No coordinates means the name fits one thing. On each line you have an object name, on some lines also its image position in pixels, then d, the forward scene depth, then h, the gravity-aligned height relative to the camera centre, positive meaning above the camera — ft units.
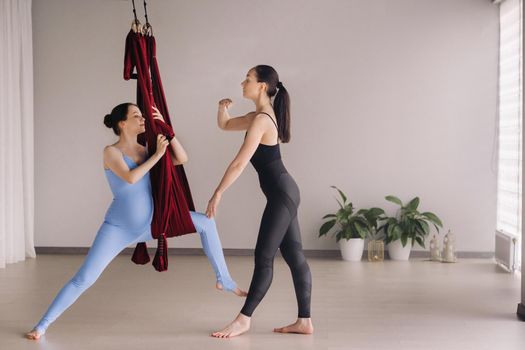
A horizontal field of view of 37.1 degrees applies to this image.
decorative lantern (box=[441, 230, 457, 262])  23.85 -3.00
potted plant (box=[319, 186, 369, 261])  24.31 -2.52
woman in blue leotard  14.05 -1.18
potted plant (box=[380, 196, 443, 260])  24.20 -2.44
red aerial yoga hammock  13.88 -0.11
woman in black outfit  13.85 -0.78
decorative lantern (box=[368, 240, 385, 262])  24.36 -3.17
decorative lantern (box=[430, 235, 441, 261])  24.30 -3.10
